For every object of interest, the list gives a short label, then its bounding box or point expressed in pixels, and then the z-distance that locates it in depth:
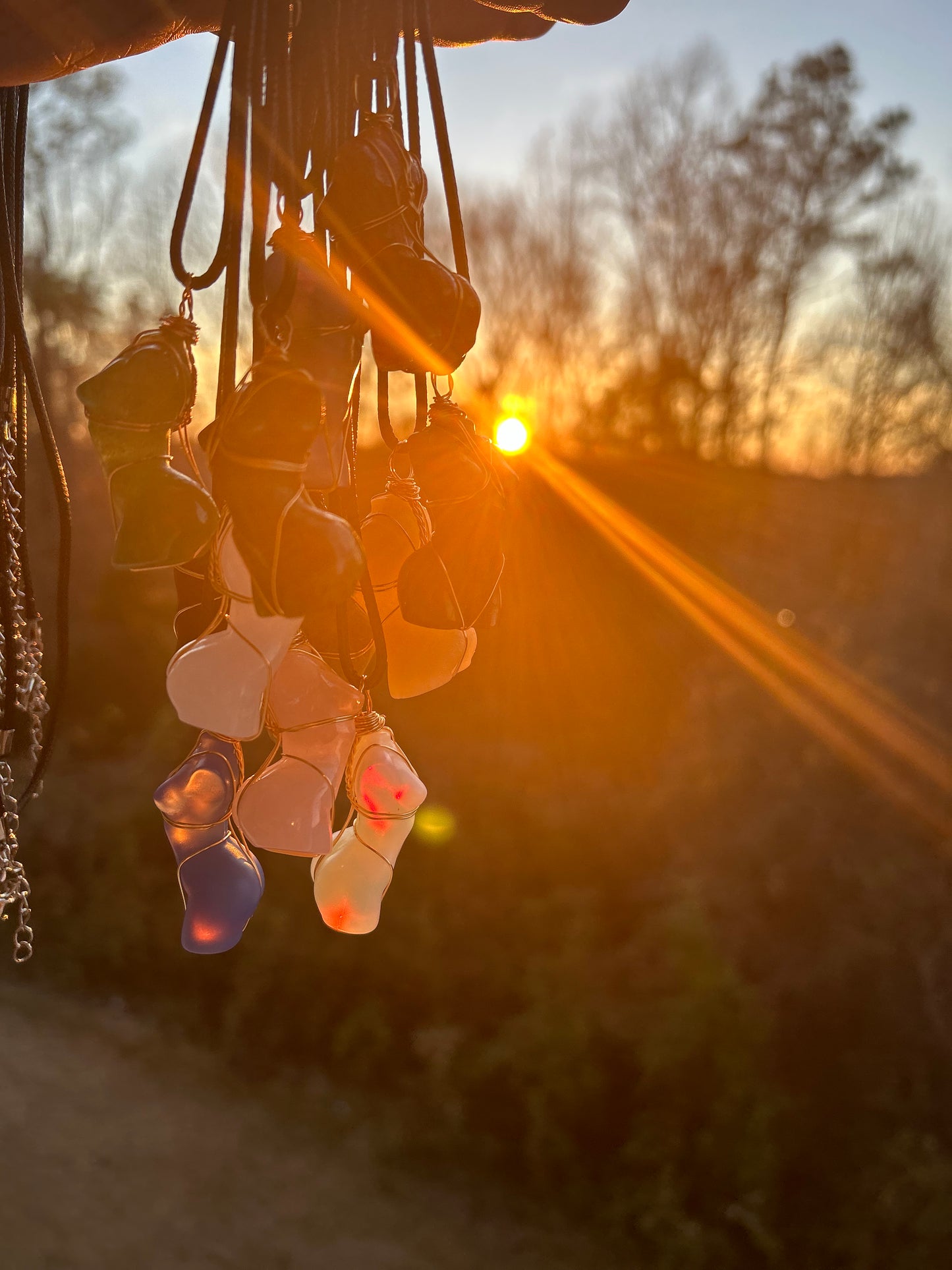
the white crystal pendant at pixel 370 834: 0.22
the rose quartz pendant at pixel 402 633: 0.23
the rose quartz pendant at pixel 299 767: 0.21
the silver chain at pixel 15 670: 0.26
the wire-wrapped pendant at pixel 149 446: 0.17
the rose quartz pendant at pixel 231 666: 0.18
